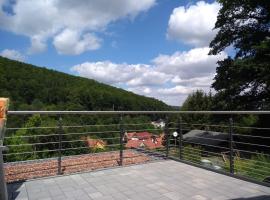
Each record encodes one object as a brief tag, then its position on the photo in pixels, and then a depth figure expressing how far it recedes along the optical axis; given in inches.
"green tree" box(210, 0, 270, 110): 379.6
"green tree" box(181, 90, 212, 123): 662.9
